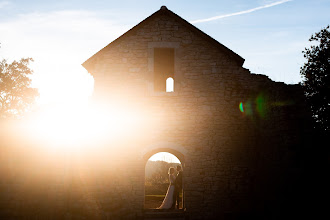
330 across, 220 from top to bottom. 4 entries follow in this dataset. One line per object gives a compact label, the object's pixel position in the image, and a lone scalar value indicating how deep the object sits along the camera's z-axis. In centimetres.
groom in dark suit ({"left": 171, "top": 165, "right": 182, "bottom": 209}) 1108
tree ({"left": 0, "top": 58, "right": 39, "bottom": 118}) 2189
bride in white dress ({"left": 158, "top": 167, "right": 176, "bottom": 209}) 1083
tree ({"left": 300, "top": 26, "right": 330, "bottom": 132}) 1836
